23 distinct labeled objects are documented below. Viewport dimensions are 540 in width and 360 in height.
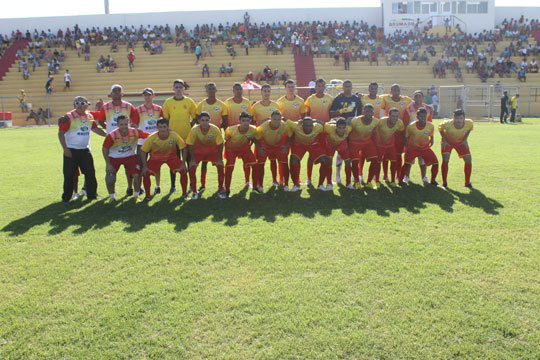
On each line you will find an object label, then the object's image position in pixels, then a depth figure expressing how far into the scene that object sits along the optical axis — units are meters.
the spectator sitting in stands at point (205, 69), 30.47
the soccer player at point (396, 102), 8.09
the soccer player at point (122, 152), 6.56
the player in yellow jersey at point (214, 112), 7.39
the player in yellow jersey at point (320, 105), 7.88
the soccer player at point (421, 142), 7.36
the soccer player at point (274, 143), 6.97
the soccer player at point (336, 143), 7.09
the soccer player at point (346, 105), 7.72
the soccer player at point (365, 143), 7.30
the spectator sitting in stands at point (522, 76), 29.08
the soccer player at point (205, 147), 6.68
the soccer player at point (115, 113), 6.99
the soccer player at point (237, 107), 7.72
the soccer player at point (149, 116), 7.22
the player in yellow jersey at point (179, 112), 7.21
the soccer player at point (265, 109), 7.55
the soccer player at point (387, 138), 7.40
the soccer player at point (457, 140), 7.16
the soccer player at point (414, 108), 8.00
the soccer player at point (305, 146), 7.09
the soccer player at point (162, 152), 6.54
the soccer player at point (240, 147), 6.88
